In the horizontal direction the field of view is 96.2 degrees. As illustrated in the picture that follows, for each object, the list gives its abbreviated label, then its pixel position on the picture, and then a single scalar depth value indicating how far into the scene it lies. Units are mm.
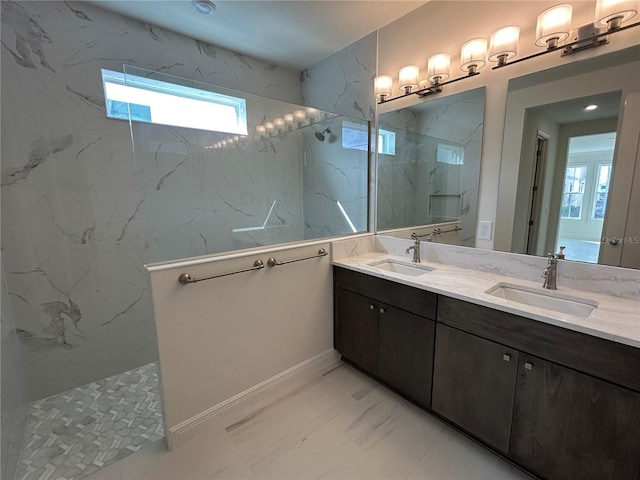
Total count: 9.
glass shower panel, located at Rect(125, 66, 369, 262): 1805
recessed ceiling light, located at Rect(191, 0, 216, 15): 1812
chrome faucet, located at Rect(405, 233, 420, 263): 2072
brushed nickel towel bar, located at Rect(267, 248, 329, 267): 1820
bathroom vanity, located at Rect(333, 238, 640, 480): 1055
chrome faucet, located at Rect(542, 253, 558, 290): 1464
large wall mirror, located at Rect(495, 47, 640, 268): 1308
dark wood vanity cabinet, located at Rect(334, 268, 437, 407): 1651
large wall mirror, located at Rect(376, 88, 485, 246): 1857
